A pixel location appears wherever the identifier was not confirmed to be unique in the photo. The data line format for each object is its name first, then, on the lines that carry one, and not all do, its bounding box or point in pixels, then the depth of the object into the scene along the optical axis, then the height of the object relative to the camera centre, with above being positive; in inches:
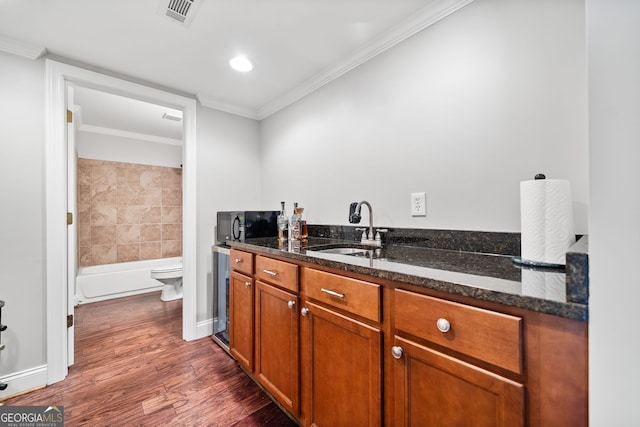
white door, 75.2 -3.3
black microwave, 85.0 -3.4
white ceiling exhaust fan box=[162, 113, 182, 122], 127.6 +47.0
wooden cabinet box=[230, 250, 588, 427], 23.9 -17.0
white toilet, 126.6 -31.6
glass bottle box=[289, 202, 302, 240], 79.5 -3.9
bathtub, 131.4 -34.0
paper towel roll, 33.9 -0.9
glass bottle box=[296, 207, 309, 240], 81.8 -3.7
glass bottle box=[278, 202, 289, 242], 83.7 -3.8
